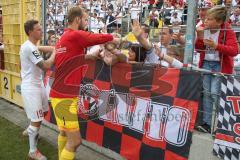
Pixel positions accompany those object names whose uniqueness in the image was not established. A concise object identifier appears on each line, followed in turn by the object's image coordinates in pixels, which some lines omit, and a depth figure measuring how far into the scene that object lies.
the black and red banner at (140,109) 3.85
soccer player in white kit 4.91
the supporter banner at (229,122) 3.41
